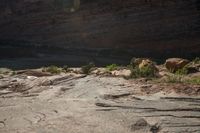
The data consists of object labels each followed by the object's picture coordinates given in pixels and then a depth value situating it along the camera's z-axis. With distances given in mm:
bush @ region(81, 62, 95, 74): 15003
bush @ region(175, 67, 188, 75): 14029
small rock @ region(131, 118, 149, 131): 7359
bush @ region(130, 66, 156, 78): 12563
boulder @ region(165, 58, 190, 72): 15470
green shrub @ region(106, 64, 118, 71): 16259
